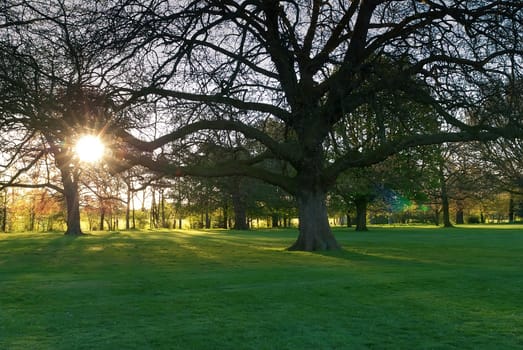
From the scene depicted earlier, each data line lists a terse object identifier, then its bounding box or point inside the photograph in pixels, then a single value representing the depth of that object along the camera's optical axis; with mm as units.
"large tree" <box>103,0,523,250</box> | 15289
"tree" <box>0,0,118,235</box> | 13688
